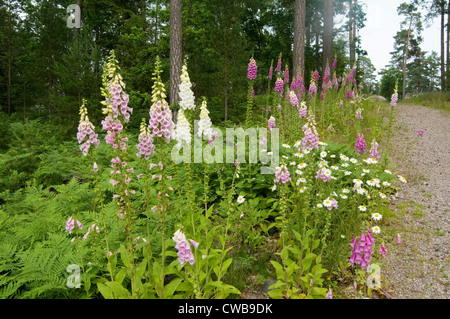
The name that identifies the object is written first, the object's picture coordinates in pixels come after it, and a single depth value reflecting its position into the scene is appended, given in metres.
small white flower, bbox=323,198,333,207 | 2.76
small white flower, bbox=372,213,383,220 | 3.13
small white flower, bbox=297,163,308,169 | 3.64
